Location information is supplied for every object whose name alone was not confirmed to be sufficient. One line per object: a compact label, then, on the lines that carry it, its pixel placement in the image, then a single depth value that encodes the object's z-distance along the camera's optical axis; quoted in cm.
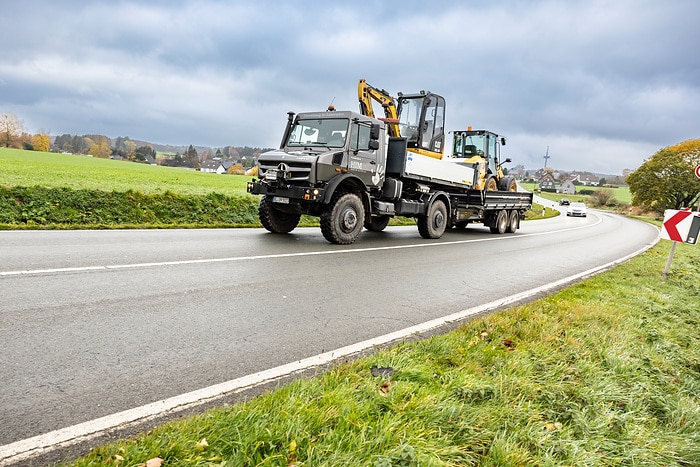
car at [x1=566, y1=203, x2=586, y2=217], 4447
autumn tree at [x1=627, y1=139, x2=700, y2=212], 5241
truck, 962
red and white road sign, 836
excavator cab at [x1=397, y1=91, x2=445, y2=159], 1351
